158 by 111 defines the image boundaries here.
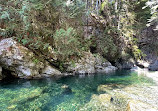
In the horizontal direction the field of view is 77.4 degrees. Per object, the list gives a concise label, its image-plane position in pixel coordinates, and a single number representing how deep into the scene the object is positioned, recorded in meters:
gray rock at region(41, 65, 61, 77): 9.40
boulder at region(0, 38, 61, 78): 7.78
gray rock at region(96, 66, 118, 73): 13.38
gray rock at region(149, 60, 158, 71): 17.26
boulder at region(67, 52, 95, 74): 11.16
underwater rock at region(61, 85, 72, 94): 6.02
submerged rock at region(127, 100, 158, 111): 3.48
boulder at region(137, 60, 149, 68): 18.23
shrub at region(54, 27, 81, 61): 9.48
